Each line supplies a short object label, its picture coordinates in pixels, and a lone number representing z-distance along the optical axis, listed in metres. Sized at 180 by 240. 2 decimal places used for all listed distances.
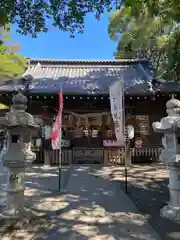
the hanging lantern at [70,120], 10.49
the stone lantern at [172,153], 3.78
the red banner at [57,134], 5.62
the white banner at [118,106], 5.37
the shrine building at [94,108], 9.29
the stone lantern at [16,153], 3.65
